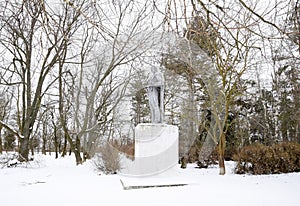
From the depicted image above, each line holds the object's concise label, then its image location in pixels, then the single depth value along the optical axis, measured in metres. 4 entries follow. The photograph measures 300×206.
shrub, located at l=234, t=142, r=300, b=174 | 7.24
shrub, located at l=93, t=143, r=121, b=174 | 7.52
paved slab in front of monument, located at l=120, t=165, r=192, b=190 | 5.00
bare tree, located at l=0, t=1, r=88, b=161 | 8.77
